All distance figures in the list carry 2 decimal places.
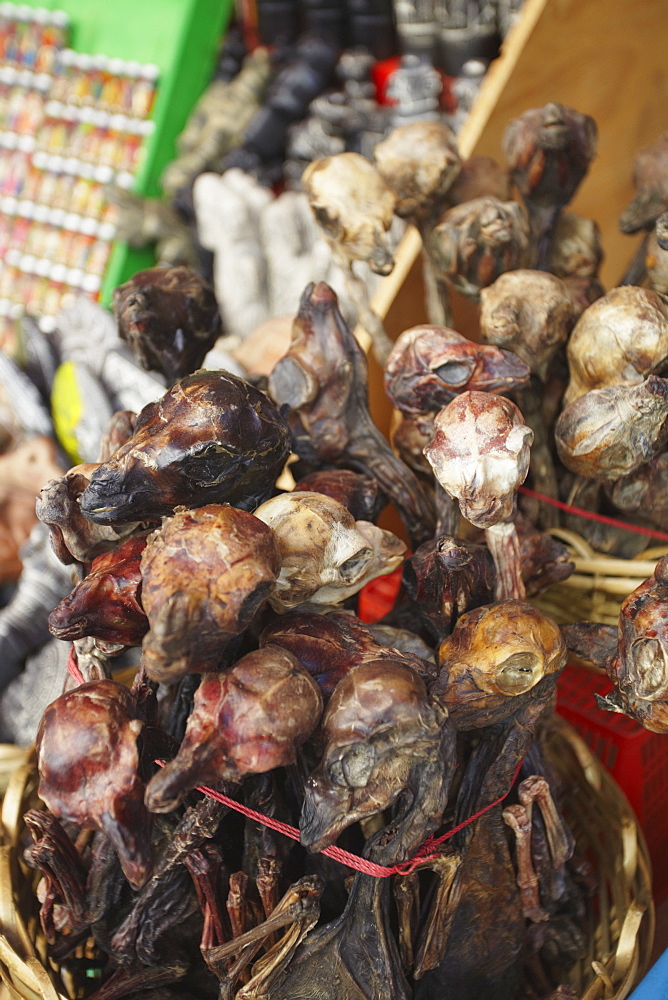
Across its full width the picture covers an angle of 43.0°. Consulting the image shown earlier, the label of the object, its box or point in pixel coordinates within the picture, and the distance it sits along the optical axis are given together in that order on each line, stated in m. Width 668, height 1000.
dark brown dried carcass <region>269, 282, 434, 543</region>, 0.72
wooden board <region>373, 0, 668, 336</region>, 1.09
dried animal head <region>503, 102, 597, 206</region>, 0.81
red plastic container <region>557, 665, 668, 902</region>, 0.88
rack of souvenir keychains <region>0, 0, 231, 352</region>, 1.91
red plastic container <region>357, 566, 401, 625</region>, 1.15
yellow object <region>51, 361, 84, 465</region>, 1.34
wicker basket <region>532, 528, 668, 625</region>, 0.78
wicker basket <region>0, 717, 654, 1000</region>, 0.64
